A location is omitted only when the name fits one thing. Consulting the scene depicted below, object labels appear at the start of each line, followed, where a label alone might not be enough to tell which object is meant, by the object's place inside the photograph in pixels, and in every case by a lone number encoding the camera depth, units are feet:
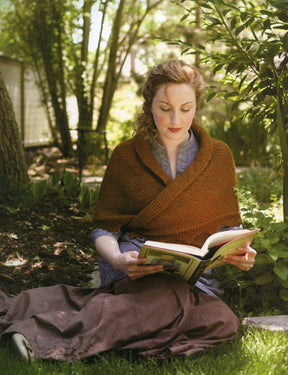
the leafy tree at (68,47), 23.22
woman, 7.32
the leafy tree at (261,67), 9.41
